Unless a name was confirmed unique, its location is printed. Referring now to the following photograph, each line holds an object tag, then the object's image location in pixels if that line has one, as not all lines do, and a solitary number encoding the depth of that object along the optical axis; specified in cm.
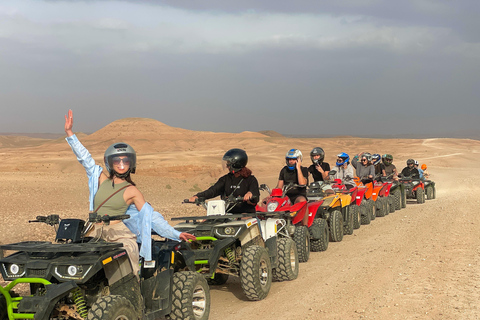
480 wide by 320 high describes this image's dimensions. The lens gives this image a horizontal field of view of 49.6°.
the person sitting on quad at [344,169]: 1410
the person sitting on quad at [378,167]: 1819
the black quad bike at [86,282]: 400
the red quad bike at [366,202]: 1440
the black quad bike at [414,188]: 2030
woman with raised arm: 467
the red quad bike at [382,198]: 1638
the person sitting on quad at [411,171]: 2108
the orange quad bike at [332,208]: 1118
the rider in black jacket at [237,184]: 795
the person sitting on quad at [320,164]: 1265
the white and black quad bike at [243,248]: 659
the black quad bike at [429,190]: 2192
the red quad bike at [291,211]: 906
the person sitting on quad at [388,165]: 1883
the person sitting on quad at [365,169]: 1609
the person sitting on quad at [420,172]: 2117
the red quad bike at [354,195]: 1315
